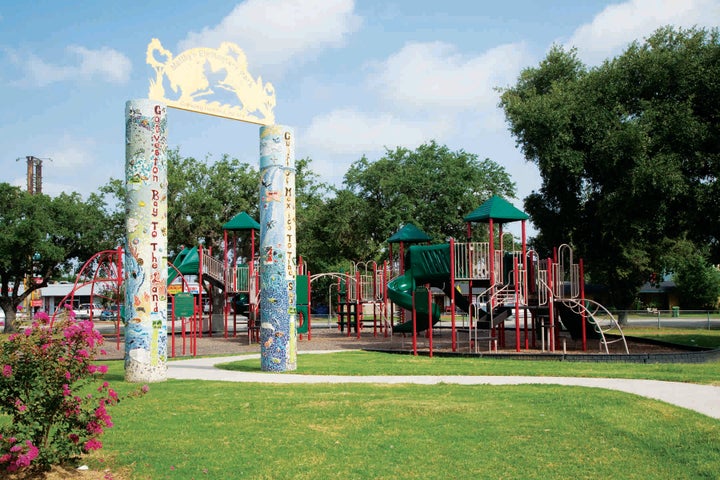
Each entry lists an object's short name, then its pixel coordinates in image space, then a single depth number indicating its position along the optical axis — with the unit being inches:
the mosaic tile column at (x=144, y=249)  555.5
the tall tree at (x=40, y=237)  1528.1
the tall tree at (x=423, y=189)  1754.4
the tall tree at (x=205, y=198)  1723.7
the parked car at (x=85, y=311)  2284.4
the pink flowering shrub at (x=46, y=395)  266.5
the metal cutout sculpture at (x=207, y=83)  587.2
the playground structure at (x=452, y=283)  844.6
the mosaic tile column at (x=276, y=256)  633.6
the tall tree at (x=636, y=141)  826.2
